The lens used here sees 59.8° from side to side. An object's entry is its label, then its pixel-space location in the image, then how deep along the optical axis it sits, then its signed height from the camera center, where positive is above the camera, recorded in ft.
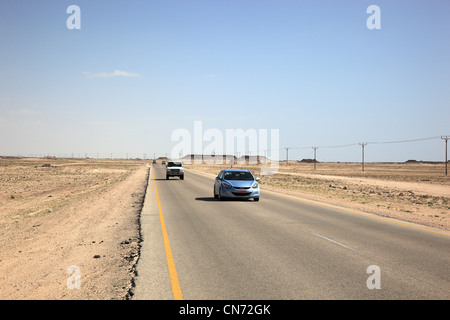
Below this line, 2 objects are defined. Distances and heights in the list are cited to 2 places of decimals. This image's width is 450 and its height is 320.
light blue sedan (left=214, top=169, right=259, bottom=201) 66.03 -4.69
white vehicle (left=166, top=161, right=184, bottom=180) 142.41 -4.64
